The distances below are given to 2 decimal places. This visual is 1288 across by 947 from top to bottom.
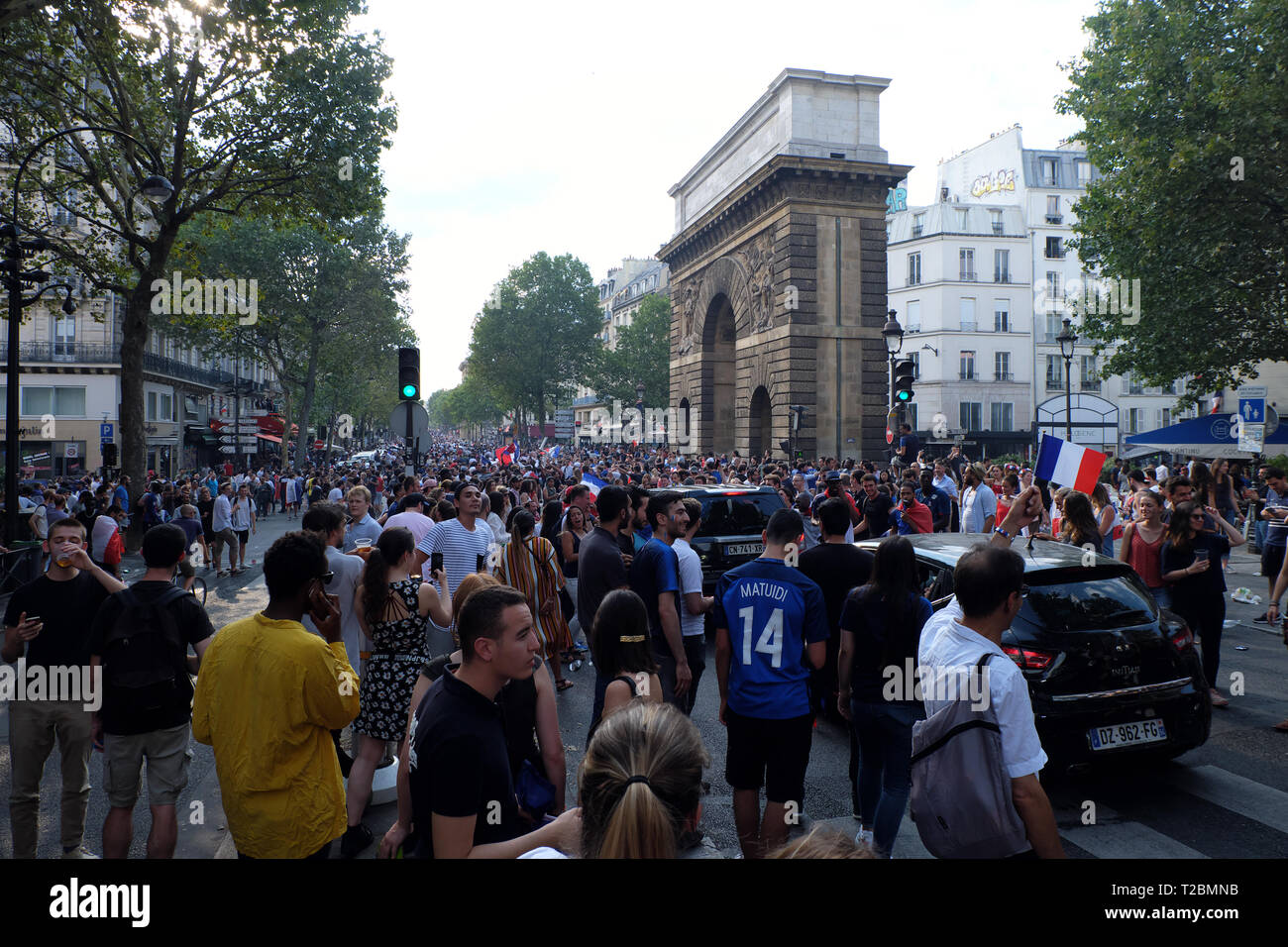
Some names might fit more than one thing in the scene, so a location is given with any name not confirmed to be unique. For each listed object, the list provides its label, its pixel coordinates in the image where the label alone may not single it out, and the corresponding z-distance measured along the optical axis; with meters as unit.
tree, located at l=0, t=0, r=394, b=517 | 15.39
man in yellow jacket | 3.24
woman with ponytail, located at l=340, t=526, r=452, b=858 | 5.03
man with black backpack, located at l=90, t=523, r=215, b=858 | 4.04
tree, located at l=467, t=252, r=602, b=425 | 79.00
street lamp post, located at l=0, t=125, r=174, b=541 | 13.44
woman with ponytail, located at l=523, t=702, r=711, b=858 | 1.86
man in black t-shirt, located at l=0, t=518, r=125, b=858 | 4.35
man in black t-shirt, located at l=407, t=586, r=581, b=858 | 2.51
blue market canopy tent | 26.53
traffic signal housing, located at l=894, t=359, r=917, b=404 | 14.35
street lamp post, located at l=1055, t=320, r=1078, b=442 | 19.70
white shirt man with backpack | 2.73
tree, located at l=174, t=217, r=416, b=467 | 42.09
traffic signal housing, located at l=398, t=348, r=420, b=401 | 10.34
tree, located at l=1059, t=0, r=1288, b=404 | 20.33
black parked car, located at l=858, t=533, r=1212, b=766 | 5.07
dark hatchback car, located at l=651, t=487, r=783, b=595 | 10.34
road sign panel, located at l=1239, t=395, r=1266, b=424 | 16.89
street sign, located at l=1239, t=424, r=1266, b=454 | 17.30
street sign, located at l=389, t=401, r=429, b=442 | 10.47
